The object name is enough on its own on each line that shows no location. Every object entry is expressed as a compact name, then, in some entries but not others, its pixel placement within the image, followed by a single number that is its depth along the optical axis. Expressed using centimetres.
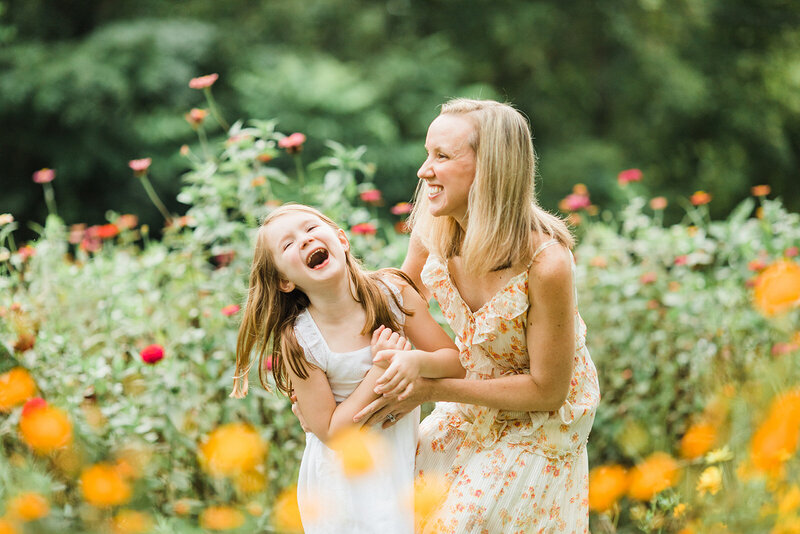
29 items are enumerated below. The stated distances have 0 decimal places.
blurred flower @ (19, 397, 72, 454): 363
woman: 374
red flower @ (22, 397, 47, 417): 380
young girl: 374
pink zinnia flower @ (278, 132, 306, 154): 449
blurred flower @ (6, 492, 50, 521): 320
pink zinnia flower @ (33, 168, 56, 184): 480
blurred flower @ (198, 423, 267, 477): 375
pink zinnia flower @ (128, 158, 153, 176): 455
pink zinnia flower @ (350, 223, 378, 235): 457
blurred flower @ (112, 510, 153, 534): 340
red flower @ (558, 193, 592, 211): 509
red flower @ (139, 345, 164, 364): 412
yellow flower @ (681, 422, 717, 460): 359
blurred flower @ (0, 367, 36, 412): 397
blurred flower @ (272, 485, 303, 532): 376
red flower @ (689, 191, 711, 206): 495
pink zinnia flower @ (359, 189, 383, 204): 481
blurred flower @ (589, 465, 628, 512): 384
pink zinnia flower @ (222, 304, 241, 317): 428
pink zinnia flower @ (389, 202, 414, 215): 457
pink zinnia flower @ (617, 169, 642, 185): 509
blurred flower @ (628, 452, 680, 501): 368
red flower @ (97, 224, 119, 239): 488
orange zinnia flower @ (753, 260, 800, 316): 352
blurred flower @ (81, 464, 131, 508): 344
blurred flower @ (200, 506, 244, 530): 345
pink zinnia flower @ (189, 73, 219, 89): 451
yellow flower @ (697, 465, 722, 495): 360
